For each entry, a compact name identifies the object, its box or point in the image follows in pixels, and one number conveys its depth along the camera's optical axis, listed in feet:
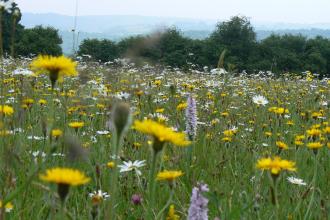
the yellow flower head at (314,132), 4.19
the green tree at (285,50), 98.07
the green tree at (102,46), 90.34
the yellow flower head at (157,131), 2.82
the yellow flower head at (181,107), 5.41
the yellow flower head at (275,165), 3.20
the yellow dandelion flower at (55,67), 3.06
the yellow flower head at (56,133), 4.00
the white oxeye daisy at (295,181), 3.89
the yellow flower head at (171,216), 3.35
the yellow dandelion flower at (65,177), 2.56
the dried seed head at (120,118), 2.68
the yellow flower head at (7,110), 4.15
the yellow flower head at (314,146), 3.86
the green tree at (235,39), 108.47
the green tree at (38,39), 69.84
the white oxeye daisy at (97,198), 3.03
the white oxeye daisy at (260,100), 6.31
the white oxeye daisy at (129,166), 3.79
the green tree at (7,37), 77.00
